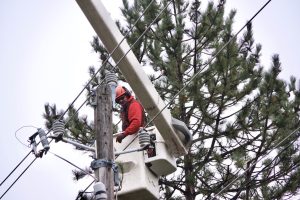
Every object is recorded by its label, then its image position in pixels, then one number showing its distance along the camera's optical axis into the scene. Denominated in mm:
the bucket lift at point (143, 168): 10081
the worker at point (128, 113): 10643
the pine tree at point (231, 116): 13737
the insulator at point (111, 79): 9648
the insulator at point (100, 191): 7890
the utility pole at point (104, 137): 8638
